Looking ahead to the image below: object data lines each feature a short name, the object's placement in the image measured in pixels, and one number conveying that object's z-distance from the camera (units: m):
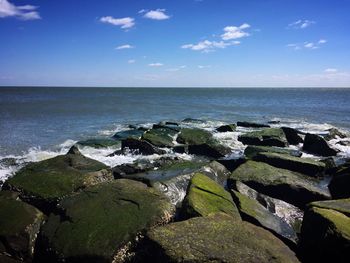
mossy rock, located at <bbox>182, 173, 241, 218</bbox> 7.15
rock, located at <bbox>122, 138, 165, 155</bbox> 16.09
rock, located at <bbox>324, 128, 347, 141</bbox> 22.02
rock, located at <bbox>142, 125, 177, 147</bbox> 17.61
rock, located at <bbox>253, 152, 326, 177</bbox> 12.27
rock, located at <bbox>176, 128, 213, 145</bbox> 18.48
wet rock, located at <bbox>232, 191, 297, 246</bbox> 7.38
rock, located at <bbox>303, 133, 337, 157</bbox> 17.08
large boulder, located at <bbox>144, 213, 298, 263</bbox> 5.38
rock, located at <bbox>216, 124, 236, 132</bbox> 24.72
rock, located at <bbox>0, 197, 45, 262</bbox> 6.73
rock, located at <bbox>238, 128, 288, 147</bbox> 18.47
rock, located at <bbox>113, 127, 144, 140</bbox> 21.03
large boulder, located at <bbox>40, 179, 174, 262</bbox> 6.21
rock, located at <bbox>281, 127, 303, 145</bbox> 19.98
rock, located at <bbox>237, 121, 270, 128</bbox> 28.31
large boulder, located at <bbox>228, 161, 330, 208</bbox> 9.85
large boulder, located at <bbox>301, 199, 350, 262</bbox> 6.05
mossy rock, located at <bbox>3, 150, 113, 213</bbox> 8.27
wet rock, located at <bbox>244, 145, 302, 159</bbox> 15.15
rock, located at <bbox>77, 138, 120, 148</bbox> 17.84
